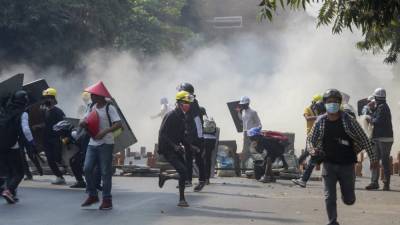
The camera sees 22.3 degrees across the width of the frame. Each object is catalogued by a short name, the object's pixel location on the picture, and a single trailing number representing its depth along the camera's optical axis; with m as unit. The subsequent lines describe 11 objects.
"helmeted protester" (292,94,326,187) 17.44
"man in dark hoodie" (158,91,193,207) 13.49
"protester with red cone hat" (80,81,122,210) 12.95
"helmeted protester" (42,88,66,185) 17.38
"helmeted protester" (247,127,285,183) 19.23
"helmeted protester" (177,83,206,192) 16.22
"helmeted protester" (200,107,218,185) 18.11
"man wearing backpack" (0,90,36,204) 13.84
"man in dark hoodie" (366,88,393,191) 17.50
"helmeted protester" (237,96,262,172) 21.19
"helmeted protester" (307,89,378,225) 10.64
